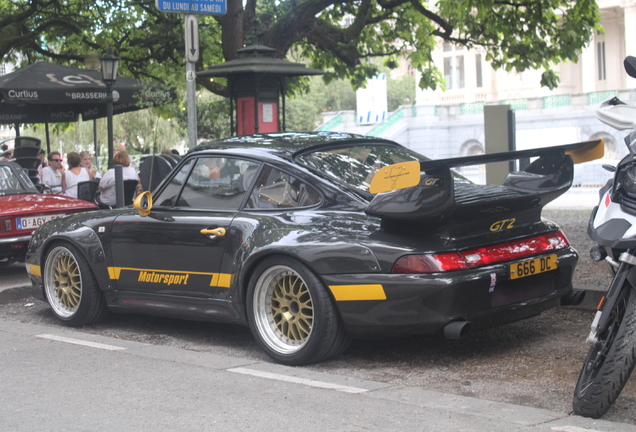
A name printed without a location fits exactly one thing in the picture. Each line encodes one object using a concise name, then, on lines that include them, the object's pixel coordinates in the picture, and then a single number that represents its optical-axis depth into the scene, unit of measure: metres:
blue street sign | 8.61
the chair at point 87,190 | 12.40
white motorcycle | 3.70
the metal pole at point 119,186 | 10.35
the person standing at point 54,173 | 14.08
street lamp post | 14.01
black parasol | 14.38
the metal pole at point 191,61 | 8.73
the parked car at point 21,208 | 8.98
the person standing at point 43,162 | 15.32
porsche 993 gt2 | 4.81
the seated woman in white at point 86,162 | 15.08
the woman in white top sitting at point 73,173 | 13.91
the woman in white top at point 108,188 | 11.84
